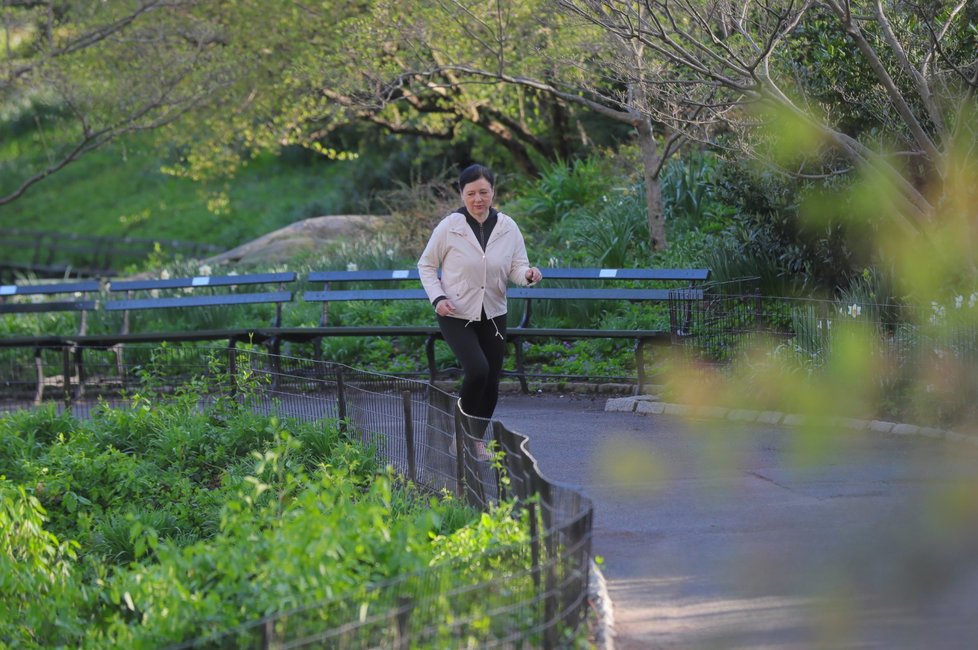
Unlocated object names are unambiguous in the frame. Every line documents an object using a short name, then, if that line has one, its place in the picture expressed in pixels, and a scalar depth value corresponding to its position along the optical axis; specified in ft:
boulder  130.21
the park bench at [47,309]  86.89
